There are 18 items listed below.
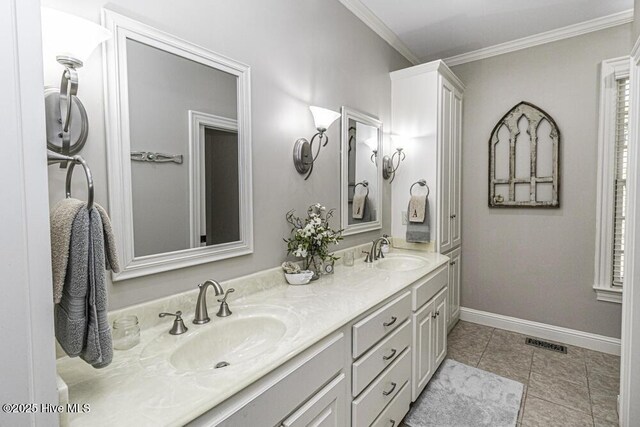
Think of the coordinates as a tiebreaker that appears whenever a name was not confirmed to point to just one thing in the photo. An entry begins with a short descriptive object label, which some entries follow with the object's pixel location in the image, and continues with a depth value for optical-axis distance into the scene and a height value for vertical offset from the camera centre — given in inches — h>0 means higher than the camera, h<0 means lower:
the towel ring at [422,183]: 104.7 +5.3
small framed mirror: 87.0 +8.0
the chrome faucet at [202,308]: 47.6 -16.6
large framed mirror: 43.1 +8.1
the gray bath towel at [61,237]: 26.6 -3.1
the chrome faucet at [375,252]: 91.9 -15.6
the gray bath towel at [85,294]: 27.3 -8.3
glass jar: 39.0 -16.9
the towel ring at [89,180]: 26.6 +1.8
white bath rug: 72.3 -51.4
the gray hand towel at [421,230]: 103.3 -10.5
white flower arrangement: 67.5 -8.4
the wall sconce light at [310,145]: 70.3 +12.6
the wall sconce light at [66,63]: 34.5 +16.1
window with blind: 96.0 +6.5
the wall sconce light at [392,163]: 106.5 +12.4
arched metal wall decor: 107.5 +12.1
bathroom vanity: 30.7 -19.4
